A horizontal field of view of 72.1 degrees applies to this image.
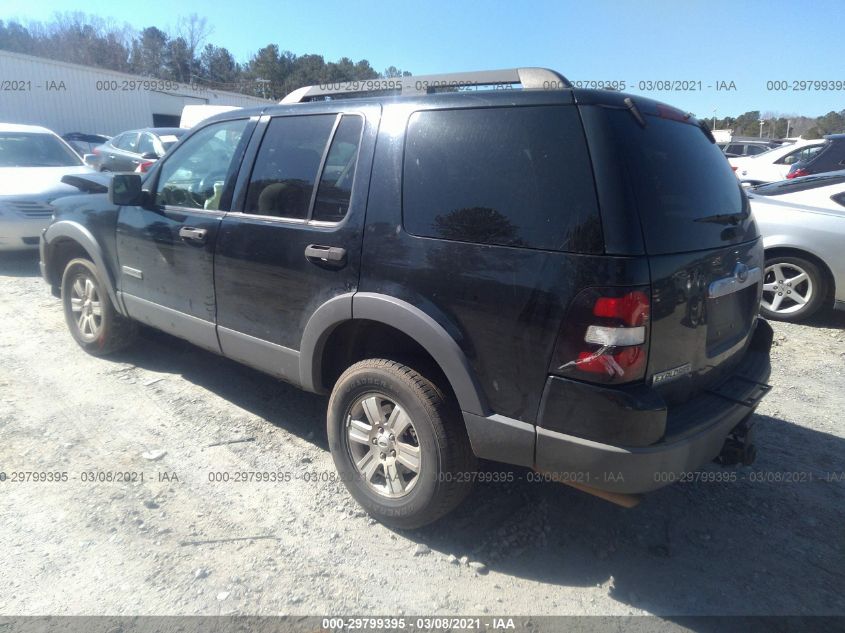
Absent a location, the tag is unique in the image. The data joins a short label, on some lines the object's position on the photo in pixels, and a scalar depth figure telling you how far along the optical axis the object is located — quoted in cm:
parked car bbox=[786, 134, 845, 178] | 934
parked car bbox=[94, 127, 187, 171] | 1221
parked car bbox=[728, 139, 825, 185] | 1174
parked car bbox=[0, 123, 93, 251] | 738
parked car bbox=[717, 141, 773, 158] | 2048
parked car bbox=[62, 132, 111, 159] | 2163
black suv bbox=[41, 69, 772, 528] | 214
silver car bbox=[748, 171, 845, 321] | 560
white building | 2356
